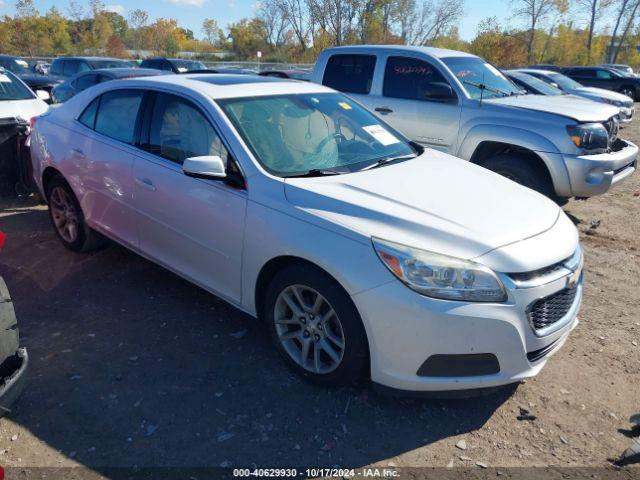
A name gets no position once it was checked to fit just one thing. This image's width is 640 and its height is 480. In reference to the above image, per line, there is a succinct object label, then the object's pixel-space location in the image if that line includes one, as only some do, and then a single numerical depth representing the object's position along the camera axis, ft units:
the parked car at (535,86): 30.30
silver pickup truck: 18.84
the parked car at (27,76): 46.16
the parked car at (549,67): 88.58
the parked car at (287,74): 51.12
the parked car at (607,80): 79.92
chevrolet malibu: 8.53
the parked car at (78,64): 53.21
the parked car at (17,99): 24.11
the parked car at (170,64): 55.06
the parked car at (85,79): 34.32
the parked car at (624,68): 101.50
